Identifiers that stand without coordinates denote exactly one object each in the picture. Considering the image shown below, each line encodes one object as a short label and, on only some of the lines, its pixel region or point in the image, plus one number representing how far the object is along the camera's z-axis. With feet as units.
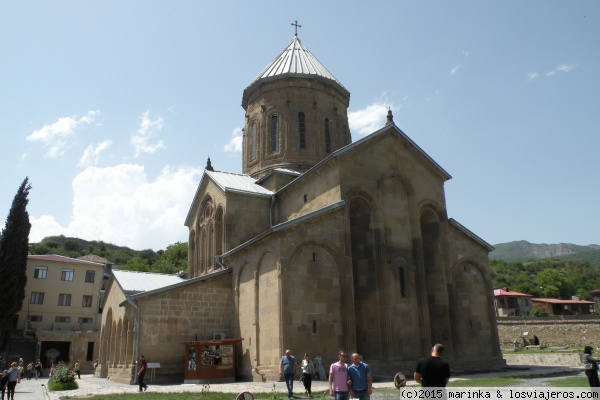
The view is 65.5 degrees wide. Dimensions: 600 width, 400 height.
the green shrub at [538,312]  192.15
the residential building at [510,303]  197.41
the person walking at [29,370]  90.84
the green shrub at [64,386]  52.90
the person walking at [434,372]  18.95
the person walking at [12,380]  41.37
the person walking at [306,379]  37.59
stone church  51.39
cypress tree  106.01
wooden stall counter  51.93
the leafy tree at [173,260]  247.09
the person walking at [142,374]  46.74
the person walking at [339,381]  24.98
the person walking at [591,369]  30.53
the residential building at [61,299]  127.75
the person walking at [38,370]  89.68
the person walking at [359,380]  24.38
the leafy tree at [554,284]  265.13
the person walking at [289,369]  36.81
